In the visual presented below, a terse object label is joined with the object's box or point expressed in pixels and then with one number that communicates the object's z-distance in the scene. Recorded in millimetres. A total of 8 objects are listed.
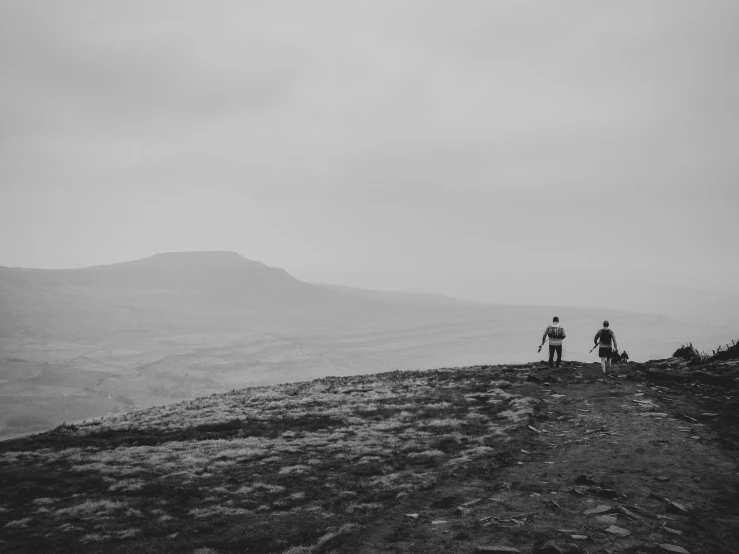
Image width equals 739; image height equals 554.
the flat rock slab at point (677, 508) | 11609
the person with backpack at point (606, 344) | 30844
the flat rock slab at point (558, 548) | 9702
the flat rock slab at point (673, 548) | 9627
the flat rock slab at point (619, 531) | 10449
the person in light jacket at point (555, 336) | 33250
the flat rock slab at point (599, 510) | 11692
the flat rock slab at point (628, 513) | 11280
